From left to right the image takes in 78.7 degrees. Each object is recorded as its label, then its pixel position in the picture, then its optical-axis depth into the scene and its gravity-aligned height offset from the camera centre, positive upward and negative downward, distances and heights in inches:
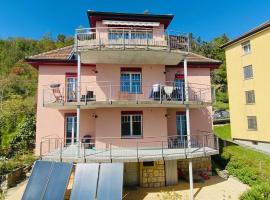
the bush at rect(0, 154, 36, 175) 455.0 -146.7
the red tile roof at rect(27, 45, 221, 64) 520.7 +183.4
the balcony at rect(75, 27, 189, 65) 420.0 +169.9
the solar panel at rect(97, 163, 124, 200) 316.5 -141.4
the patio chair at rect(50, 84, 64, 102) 471.3 +56.3
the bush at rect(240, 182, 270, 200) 272.4 -141.4
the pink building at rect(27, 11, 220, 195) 422.8 +38.5
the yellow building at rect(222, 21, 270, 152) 699.0 +110.9
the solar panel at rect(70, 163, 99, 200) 318.4 -141.5
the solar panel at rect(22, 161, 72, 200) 323.3 -142.1
